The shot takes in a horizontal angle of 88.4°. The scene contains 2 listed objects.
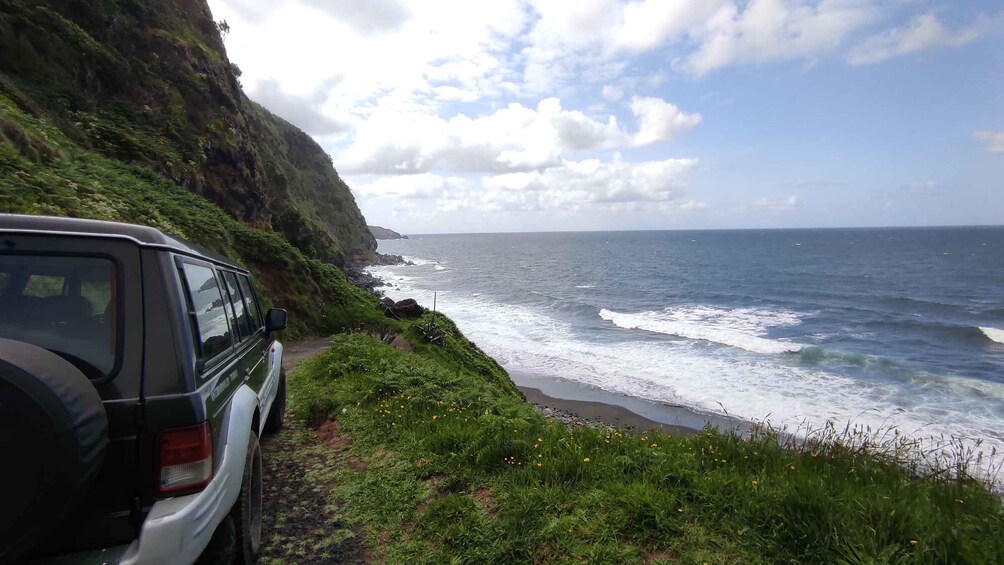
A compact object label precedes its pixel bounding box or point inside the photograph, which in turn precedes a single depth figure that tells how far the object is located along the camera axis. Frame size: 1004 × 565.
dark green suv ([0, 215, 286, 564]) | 1.92
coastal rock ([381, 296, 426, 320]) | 19.45
